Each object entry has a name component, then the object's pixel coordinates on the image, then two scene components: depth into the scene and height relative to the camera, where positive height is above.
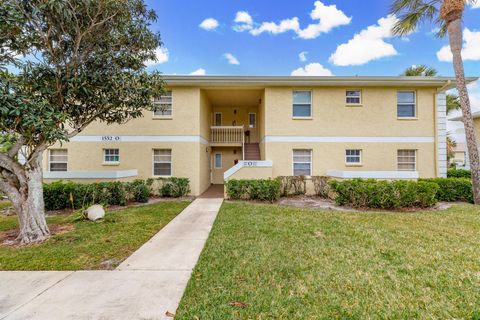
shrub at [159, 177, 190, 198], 11.20 -1.23
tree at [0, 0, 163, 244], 4.71 +2.30
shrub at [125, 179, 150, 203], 9.70 -1.24
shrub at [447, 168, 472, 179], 13.48 -0.66
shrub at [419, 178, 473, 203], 9.85 -1.22
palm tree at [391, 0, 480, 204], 9.12 +5.71
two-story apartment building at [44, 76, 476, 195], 11.92 +1.55
